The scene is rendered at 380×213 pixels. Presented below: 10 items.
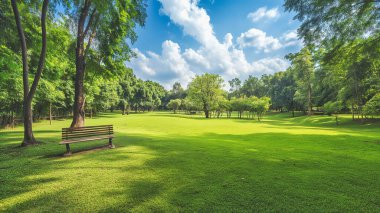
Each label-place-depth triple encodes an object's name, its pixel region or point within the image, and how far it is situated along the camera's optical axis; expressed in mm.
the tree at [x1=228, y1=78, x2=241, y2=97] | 126188
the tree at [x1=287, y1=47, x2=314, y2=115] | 51469
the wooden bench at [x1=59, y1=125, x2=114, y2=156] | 7750
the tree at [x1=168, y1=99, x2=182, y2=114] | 89125
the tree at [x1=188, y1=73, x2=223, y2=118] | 53031
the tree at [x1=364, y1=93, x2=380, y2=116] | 25877
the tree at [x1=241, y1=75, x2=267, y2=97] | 104606
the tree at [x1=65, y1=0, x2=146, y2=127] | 12641
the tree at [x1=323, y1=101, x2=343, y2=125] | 35250
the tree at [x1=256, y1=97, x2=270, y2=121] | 45500
